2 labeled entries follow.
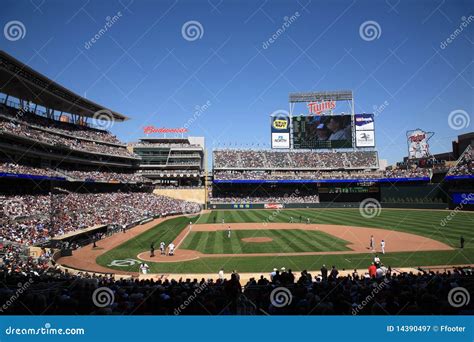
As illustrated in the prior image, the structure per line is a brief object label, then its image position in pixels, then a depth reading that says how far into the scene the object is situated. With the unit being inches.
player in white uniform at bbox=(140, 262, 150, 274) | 719.1
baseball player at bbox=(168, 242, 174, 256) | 913.5
